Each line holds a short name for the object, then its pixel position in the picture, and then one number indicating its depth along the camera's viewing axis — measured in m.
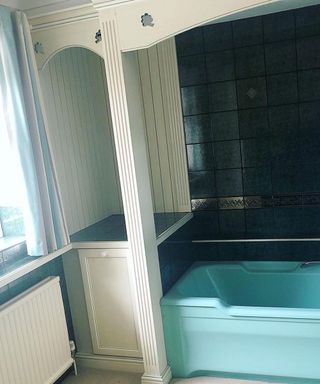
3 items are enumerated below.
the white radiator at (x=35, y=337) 2.09
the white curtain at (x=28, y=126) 2.20
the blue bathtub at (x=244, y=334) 2.34
